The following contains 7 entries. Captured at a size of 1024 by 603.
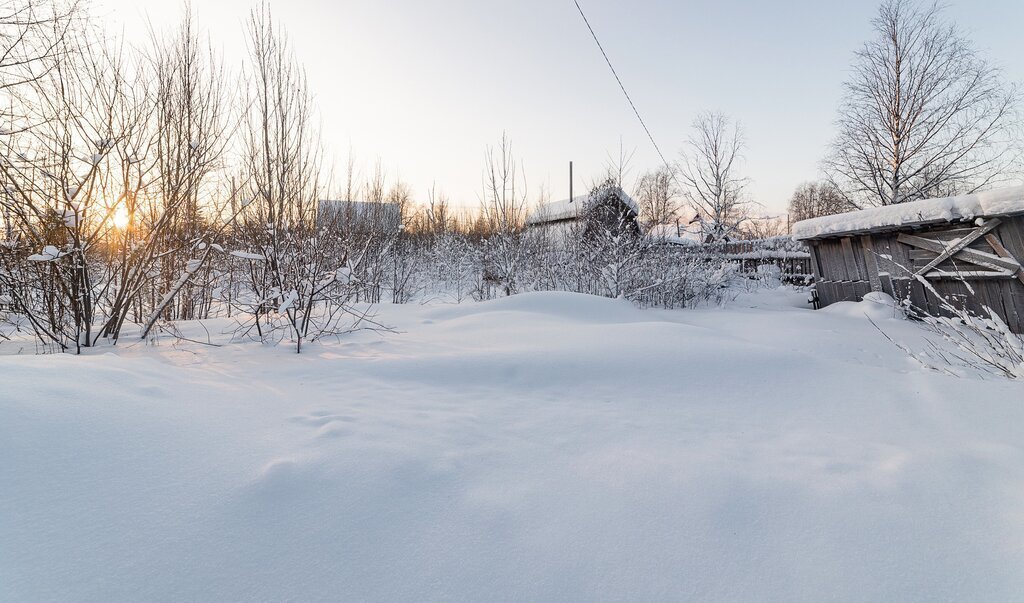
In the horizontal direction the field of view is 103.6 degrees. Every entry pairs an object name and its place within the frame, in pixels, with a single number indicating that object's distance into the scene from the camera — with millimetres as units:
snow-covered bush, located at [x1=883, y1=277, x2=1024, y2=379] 2398
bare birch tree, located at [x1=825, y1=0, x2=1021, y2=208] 14047
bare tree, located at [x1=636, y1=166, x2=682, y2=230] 28880
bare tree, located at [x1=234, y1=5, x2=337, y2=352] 3619
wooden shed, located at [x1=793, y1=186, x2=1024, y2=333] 5211
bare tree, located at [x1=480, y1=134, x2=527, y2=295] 9164
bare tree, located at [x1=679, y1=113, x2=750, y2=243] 20156
